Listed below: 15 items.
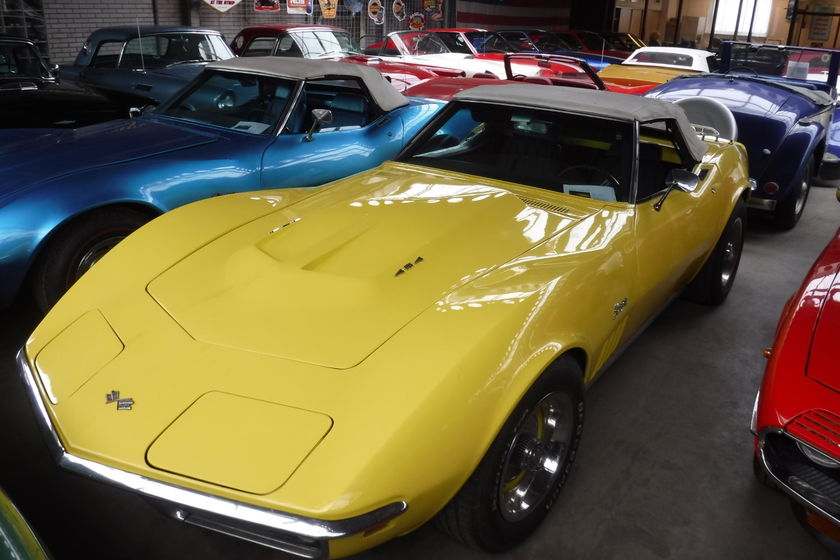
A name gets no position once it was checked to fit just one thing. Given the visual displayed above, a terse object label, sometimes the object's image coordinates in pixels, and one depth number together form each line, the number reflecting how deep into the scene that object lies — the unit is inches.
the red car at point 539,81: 261.0
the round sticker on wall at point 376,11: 586.1
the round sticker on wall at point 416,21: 617.3
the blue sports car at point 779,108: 200.7
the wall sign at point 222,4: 434.0
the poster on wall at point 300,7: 510.4
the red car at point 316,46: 338.0
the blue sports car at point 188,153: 128.4
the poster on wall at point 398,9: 604.7
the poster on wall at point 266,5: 498.3
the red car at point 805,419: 72.5
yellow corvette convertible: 62.9
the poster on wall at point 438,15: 644.1
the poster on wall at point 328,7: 530.2
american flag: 687.1
